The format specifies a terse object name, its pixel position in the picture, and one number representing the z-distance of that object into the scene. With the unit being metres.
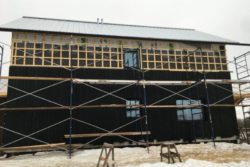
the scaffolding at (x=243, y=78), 17.44
